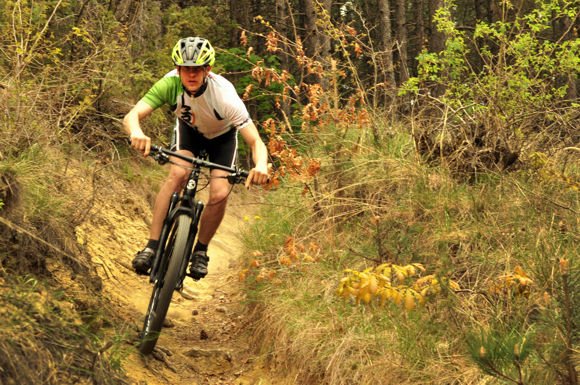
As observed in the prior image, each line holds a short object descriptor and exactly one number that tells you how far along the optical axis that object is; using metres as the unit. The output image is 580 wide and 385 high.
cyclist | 5.53
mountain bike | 5.45
